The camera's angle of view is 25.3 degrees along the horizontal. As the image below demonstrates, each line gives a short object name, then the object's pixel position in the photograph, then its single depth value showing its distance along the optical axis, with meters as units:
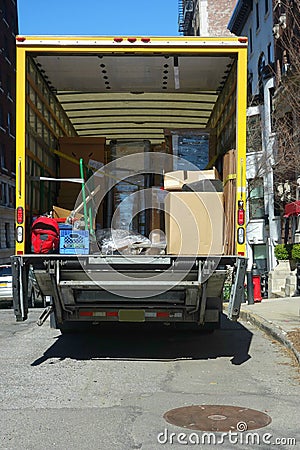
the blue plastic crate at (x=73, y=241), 8.24
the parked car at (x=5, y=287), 18.41
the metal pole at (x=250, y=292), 16.78
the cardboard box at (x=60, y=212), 9.66
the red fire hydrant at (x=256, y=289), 18.03
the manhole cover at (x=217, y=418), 5.88
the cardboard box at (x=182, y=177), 8.62
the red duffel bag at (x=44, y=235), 8.27
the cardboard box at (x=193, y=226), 8.13
